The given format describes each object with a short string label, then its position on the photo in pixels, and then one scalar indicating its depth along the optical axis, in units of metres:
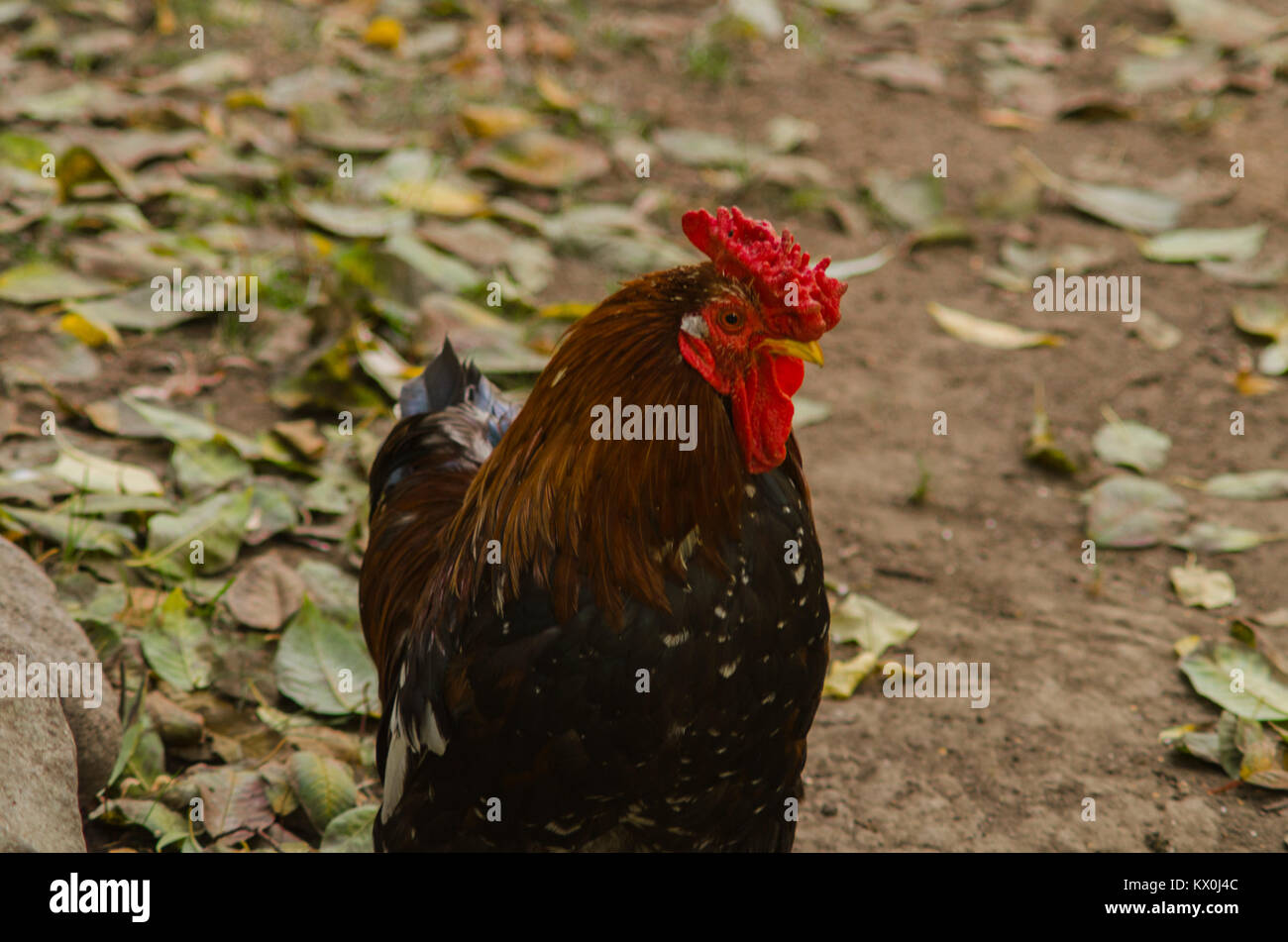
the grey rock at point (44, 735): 2.78
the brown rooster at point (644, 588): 2.51
